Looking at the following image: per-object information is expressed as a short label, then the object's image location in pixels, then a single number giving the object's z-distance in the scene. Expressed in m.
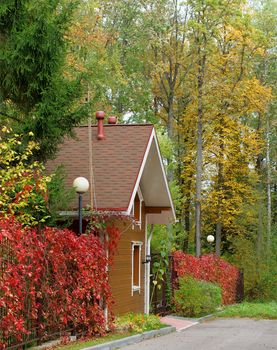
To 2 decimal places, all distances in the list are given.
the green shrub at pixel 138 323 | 16.14
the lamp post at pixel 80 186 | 14.65
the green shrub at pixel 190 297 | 24.03
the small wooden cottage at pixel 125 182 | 17.84
